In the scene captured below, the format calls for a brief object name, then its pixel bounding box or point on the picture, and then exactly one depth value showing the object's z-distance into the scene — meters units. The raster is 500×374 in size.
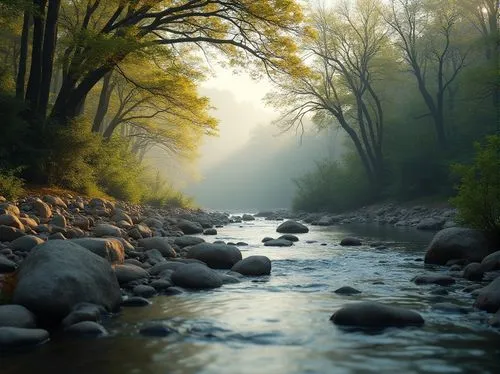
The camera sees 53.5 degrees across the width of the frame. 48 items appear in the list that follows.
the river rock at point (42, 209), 9.35
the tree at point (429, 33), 22.95
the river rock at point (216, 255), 7.46
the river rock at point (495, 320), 4.04
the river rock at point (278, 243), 10.95
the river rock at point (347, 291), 5.46
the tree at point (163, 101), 16.82
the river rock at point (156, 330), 3.87
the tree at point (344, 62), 24.56
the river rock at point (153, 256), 7.14
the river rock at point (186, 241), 9.47
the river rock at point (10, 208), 8.15
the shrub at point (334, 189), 28.00
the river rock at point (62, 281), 4.11
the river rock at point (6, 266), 5.32
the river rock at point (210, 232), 13.85
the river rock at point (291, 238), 12.15
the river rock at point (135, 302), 4.83
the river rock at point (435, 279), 5.99
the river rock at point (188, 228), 14.45
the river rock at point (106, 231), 8.50
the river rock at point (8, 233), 6.80
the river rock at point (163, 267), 6.37
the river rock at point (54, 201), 10.91
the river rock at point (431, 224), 16.40
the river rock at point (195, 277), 5.79
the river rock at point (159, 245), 8.04
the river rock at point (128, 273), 5.67
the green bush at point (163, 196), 23.92
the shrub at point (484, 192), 7.71
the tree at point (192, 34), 13.11
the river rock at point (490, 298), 4.53
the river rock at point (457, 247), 7.61
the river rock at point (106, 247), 6.13
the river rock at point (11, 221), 7.20
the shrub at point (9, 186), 10.19
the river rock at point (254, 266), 6.82
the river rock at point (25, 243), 6.32
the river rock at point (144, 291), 5.24
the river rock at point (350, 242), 11.14
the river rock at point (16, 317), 3.74
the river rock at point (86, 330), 3.81
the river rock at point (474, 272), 6.28
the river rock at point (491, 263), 6.47
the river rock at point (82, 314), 3.99
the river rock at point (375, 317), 4.14
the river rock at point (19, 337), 3.43
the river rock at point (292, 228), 15.62
